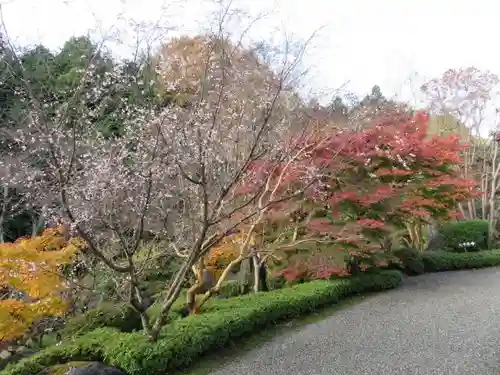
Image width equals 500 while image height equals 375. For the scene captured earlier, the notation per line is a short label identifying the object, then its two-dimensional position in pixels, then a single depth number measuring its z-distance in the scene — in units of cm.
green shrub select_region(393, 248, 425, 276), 1071
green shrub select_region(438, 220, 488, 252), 1266
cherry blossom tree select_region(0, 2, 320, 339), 429
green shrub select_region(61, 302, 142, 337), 577
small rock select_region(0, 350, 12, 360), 581
